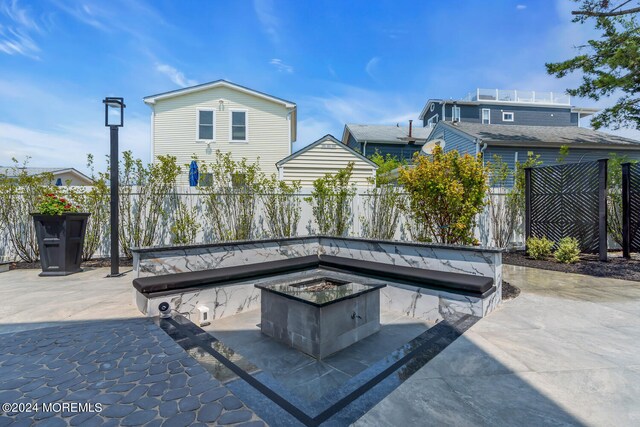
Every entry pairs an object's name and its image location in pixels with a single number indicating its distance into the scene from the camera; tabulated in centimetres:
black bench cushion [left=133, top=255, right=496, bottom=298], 327
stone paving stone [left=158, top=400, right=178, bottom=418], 163
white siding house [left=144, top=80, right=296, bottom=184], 1129
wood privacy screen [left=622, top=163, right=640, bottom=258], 663
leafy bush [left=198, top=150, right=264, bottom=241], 704
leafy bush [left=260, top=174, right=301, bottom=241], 725
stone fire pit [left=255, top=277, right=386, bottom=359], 262
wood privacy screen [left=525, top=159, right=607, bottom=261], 625
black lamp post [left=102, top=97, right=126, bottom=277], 530
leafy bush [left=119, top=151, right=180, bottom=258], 664
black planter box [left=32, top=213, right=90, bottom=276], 532
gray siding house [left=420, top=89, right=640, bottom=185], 1250
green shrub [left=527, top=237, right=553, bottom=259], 681
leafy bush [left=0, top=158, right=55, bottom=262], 630
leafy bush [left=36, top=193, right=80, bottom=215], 527
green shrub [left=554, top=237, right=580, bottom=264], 627
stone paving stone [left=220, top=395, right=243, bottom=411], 170
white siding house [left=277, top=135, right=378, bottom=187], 907
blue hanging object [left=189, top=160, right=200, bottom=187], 824
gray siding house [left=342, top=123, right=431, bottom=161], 1925
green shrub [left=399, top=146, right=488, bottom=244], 536
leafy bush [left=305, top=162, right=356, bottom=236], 725
